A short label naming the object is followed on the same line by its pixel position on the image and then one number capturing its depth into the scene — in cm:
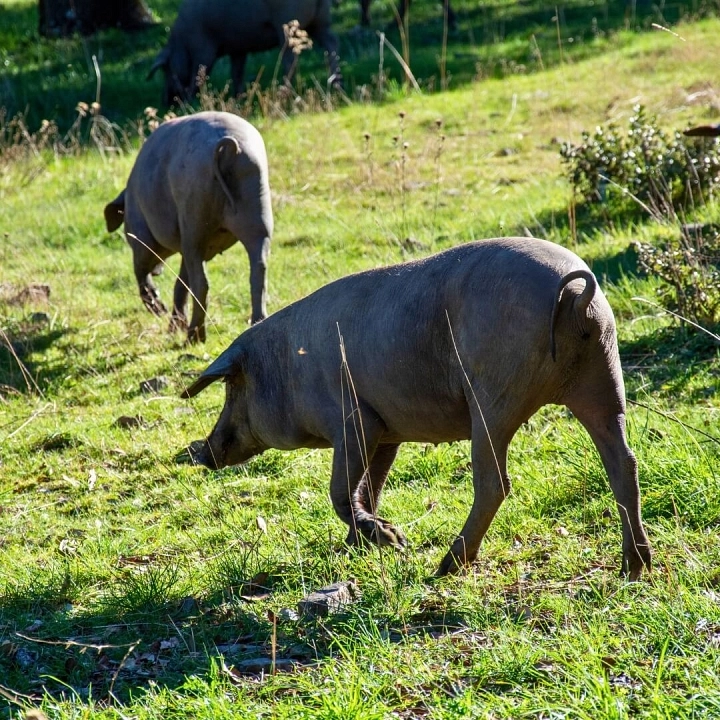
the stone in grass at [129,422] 1349
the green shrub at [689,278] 1327
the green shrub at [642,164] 1730
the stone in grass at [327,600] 846
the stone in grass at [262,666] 799
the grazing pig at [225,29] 3170
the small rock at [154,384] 1446
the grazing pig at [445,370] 811
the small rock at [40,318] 1722
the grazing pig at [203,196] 1507
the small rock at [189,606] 899
